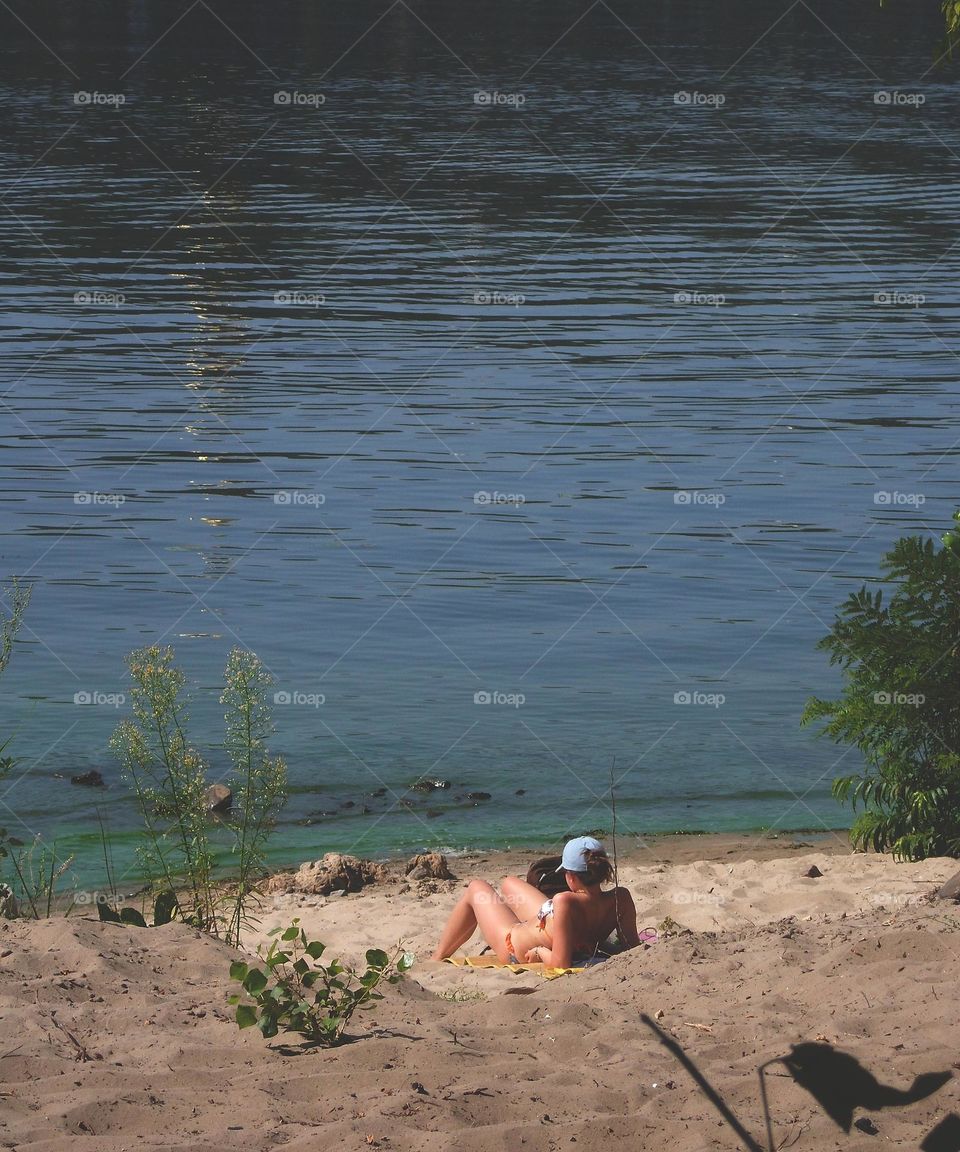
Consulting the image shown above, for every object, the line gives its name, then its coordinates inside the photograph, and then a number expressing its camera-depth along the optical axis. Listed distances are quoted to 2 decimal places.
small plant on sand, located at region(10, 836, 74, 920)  17.67
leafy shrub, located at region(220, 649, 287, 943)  16.59
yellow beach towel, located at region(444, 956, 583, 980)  17.69
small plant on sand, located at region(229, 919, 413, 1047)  13.92
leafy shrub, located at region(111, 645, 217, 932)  16.59
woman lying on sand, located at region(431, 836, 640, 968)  18.16
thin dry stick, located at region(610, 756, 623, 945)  18.36
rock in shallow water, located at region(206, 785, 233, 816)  23.48
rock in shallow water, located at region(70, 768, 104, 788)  24.59
